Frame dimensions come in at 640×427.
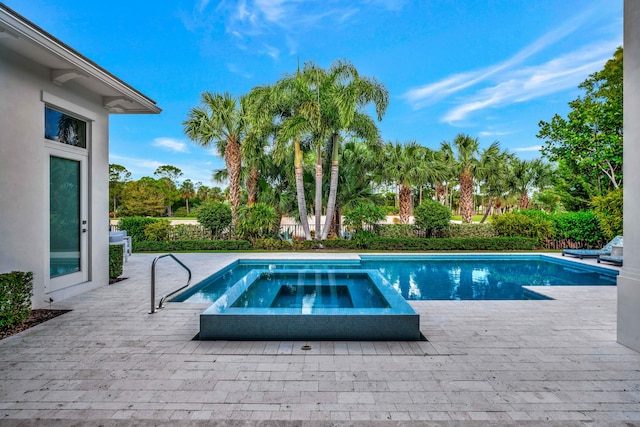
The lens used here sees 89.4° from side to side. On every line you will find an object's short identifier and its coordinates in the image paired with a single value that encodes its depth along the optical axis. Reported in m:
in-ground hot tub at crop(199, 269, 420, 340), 3.73
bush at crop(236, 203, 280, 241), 13.09
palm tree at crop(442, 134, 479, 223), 17.52
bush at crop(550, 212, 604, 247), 12.52
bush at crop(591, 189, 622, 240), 10.82
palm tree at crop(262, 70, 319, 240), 11.74
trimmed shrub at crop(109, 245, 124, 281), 6.83
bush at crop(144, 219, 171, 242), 13.02
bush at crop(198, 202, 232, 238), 13.48
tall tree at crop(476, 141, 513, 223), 17.45
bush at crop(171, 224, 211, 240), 13.45
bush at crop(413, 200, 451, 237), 13.53
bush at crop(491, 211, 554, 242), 13.30
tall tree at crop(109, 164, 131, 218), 40.07
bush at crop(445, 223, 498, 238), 13.86
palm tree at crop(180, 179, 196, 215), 53.84
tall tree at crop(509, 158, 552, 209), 23.08
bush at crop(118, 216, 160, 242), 13.06
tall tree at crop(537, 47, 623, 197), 14.67
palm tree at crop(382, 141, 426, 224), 14.97
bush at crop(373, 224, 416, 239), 13.70
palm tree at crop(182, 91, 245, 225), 13.82
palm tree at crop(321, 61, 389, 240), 11.45
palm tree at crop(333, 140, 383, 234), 14.45
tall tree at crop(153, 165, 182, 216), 47.81
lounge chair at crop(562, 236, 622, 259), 9.43
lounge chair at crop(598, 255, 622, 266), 8.79
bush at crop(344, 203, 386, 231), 13.37
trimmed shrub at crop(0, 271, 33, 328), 3.86
